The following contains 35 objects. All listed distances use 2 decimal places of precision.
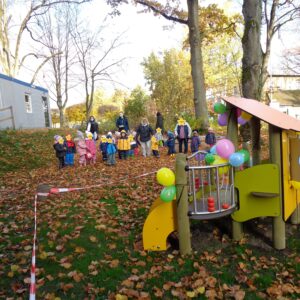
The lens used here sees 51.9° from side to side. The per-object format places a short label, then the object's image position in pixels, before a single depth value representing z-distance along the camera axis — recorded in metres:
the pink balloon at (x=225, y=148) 4.30
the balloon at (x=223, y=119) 4.65
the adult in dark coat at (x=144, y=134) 12.36
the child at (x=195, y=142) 12.33
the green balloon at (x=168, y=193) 4.00
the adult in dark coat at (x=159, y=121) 15.43
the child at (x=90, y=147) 11.17
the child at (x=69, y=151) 11.35
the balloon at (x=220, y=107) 4.59
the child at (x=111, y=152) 10.95
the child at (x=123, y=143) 12.09
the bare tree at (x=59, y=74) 33.88
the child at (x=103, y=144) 11.39
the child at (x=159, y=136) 13.41
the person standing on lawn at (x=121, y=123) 13.65
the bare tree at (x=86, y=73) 33.66
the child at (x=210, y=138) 11.93
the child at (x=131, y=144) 12.66
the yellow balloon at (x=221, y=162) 4.40
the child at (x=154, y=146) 12.48
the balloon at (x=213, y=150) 4.64
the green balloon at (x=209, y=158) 4.61
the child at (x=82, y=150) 11.06
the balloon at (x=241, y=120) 4.75
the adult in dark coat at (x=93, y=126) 13.91
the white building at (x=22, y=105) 18.12
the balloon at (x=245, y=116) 4.55
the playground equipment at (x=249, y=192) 4.05
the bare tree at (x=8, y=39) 25.78
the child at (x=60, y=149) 10.65
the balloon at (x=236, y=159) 4.10
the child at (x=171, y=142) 12.77
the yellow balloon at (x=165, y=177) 3.96
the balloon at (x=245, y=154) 4.47
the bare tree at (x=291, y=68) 37.09
